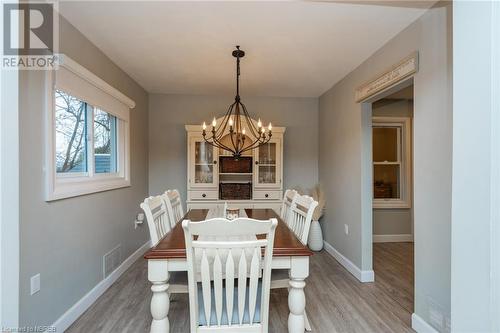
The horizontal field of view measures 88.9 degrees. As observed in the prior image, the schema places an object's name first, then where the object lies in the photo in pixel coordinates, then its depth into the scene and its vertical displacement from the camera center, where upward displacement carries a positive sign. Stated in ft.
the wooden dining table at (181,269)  4.94 -2.08
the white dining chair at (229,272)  4.14 -1.81
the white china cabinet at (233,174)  12.42 -0.41
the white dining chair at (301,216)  6.44 -1.42
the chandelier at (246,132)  8.42 +1.65
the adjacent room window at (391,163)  13.97 +0.16
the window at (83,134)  6.19 +0.99
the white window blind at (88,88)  6.38 +2.31
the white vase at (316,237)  12.60 -3.52
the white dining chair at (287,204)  8.50 -1.33
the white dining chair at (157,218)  5.96 -1.36
